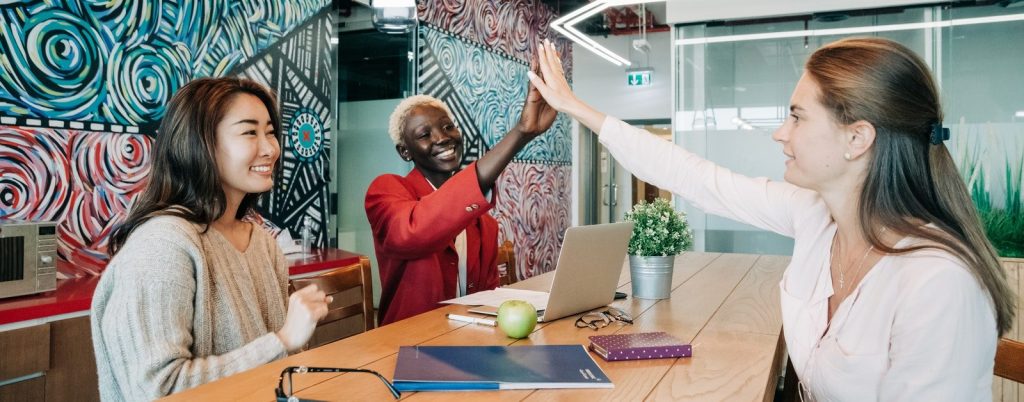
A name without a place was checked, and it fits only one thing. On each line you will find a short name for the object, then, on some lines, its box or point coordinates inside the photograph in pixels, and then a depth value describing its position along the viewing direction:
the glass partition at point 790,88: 4.82
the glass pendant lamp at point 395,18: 4.84
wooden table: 1.18
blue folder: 1.19
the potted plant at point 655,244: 2.03
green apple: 1.53
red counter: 2.10
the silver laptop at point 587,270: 1.71
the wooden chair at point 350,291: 1.95
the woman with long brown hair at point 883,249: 1.19
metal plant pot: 2.11
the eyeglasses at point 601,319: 1.71
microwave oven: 2.23
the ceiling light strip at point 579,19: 3.13
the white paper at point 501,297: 1.99
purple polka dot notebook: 1.39
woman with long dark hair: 1.34
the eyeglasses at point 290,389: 1.05
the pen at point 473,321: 1.73
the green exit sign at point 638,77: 7.78
